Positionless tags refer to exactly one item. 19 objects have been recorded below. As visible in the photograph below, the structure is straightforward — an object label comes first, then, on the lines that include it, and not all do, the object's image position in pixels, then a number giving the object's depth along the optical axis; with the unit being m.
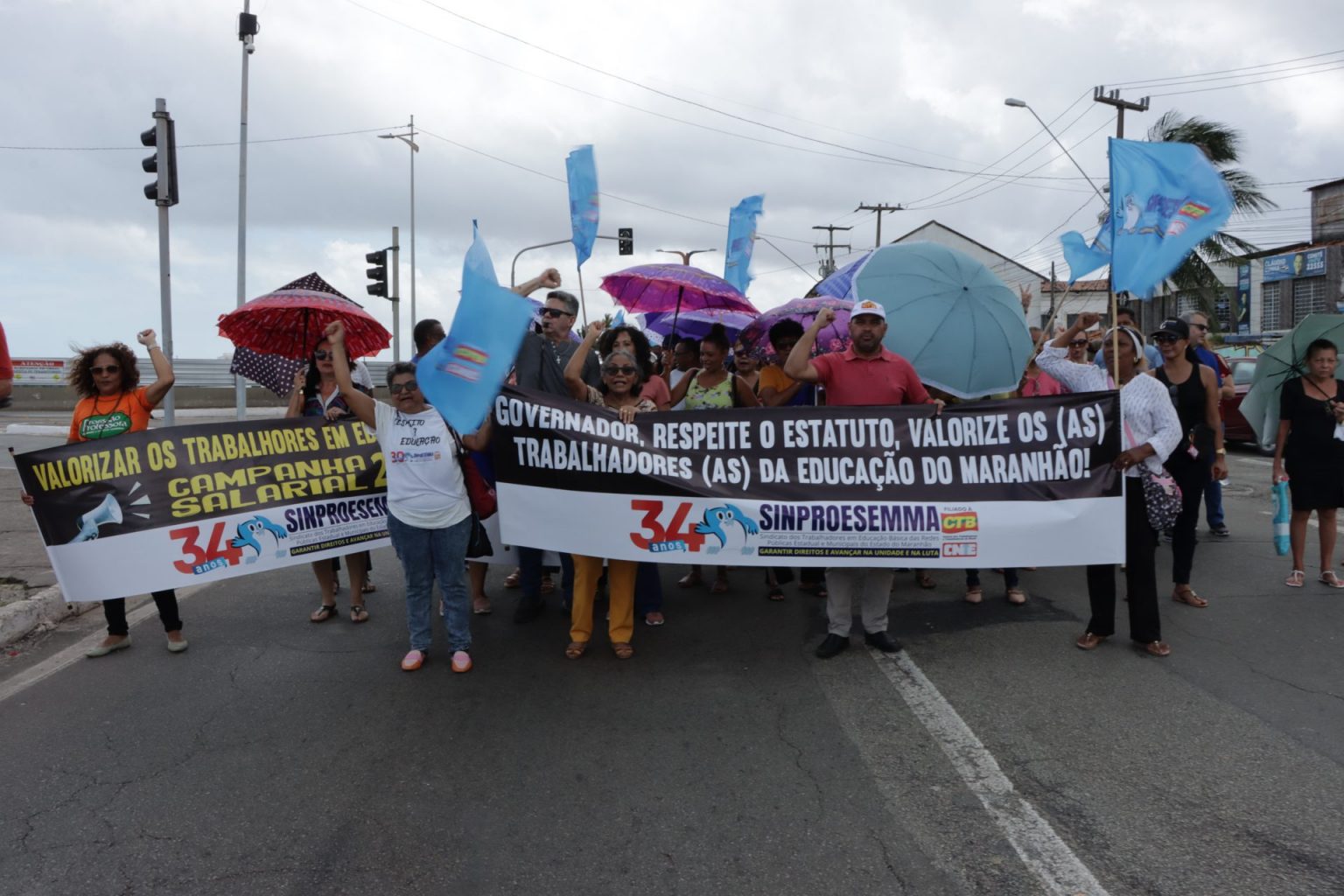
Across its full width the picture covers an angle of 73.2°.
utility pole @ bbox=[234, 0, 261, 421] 17.31
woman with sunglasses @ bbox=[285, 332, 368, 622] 5.91
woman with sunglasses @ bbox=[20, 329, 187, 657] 5.25
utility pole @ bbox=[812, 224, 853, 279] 57.50
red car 14.52
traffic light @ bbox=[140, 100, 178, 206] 9.09
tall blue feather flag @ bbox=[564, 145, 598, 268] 6.88
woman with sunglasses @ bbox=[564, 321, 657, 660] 5.10
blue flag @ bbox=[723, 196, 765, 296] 11.84
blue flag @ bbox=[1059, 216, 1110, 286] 6.60
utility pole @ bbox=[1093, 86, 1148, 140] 20.95
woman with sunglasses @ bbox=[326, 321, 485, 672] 4.75
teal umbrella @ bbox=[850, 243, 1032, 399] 5.89
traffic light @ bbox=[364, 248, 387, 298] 15.27
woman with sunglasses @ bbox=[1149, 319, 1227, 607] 5.92
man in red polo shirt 5.00
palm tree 23.44
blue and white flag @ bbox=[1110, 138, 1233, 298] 5.31
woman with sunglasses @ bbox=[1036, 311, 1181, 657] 4.98
